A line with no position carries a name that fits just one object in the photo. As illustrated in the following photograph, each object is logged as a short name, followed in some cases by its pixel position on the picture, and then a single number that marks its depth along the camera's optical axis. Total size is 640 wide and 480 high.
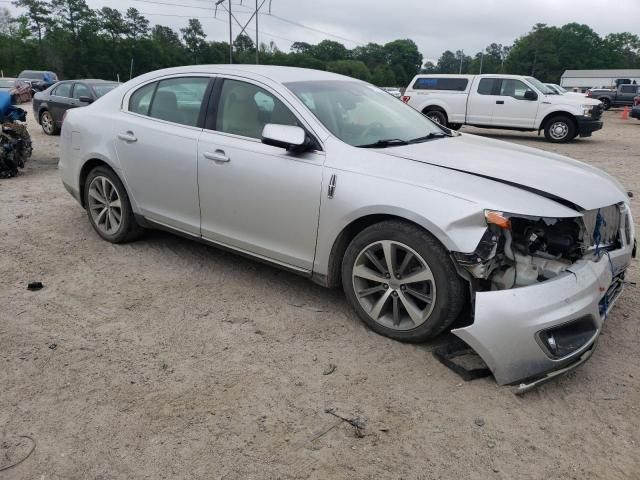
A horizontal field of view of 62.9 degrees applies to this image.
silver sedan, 2.81
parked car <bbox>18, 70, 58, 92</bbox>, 28.17
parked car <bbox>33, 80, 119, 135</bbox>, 12.81
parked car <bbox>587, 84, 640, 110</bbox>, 33.06
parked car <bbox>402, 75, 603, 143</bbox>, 14.53
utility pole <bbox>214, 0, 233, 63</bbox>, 35.35
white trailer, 89.12
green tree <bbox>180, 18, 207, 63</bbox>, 87.62
